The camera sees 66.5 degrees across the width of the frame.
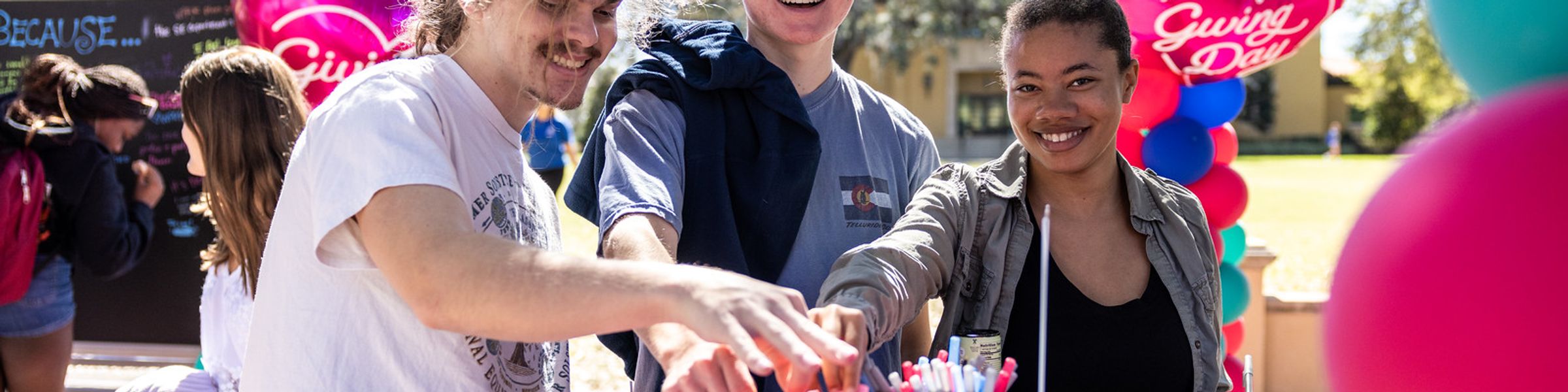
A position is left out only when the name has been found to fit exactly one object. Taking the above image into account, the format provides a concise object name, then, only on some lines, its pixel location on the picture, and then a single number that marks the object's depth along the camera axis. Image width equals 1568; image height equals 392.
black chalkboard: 5.56
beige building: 30.60
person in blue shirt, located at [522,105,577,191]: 8.27
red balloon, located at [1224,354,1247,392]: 3.87
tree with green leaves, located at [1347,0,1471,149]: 26.22
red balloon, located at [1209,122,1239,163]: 4.41
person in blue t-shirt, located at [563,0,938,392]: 1.72
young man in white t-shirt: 1.03
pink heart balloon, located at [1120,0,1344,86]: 3.69
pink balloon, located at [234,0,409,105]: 3.90
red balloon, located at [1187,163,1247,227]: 4.15
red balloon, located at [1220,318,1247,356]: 4.16
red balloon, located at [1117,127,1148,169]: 4.06
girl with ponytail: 3.66
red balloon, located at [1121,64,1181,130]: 3.96
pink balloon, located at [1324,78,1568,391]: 0.82
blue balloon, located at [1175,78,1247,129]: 4.12
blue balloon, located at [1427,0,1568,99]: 0.92
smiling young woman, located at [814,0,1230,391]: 1.82
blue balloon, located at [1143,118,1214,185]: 3.99
